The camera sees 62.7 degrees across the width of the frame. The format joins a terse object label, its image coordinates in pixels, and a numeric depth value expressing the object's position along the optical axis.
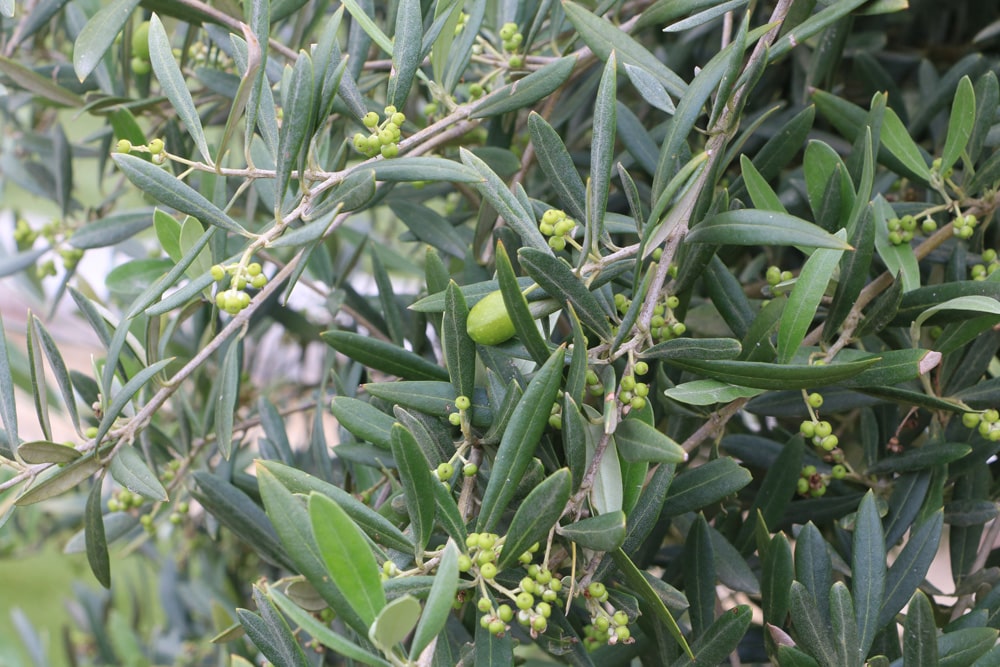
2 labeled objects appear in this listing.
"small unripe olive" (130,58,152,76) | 0.79
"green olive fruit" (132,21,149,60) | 0.75
